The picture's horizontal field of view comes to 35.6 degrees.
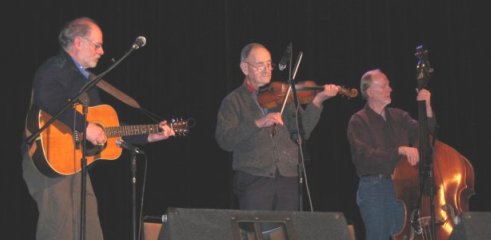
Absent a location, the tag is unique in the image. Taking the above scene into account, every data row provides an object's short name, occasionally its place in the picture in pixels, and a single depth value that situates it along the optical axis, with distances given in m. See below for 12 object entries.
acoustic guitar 4.34
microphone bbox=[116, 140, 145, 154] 4.53
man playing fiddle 4.72
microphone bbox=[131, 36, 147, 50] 3.99
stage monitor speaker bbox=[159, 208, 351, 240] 2.81
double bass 4.89
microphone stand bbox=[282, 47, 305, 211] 4.59
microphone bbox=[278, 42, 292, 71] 4.65
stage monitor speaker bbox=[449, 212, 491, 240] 3.07
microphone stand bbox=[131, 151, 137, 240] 4.58
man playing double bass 5.14
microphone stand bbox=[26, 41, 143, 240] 3.94
